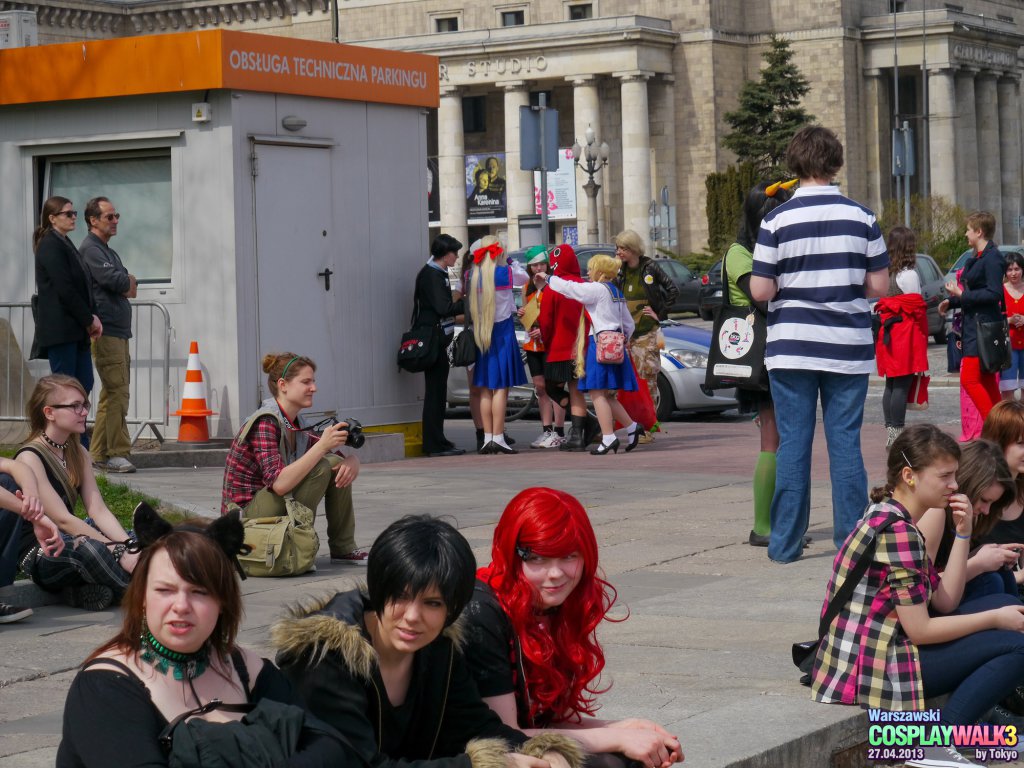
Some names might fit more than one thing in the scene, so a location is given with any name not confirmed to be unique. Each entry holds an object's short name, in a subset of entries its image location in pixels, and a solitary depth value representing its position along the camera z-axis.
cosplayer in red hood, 15.23
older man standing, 12.82
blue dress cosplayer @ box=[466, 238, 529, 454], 15.29
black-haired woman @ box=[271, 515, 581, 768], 3.65
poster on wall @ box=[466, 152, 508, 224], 81.44
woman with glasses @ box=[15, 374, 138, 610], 7.62
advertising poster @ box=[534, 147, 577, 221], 72.06
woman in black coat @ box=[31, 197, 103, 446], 12.02
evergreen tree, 74.56
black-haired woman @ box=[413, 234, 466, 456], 15.02
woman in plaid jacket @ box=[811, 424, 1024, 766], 5.49
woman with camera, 8.55
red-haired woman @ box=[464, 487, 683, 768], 4.05
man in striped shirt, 8.31
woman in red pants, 13.44
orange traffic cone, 13.69
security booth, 13.84
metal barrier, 14.16
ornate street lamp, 48.47
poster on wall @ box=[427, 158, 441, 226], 80.81
